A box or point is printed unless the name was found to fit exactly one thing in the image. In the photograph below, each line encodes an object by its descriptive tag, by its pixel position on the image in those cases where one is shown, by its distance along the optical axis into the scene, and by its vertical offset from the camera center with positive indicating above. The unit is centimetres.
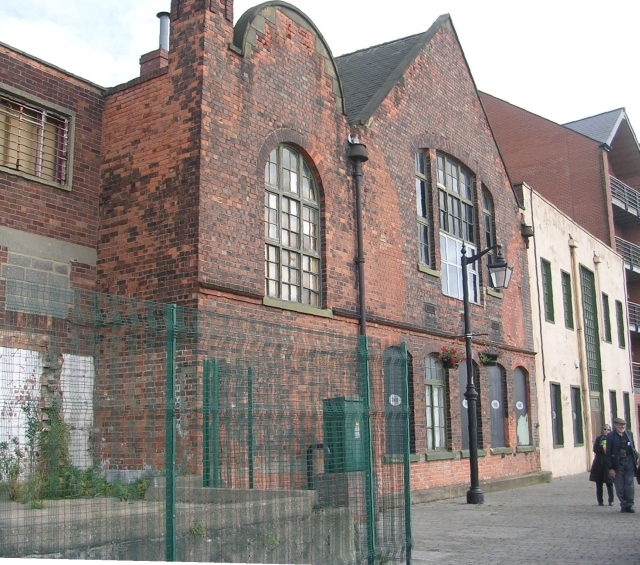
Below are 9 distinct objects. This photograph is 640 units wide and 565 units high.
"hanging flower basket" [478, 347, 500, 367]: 1886 +164
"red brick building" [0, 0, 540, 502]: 1230 +410
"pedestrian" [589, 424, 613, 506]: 1524 -88
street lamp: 1535 +90
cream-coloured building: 2339 +282
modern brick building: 3050 +1021
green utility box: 814 -6
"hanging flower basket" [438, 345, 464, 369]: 1762 +150
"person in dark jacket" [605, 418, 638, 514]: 1418 -69
